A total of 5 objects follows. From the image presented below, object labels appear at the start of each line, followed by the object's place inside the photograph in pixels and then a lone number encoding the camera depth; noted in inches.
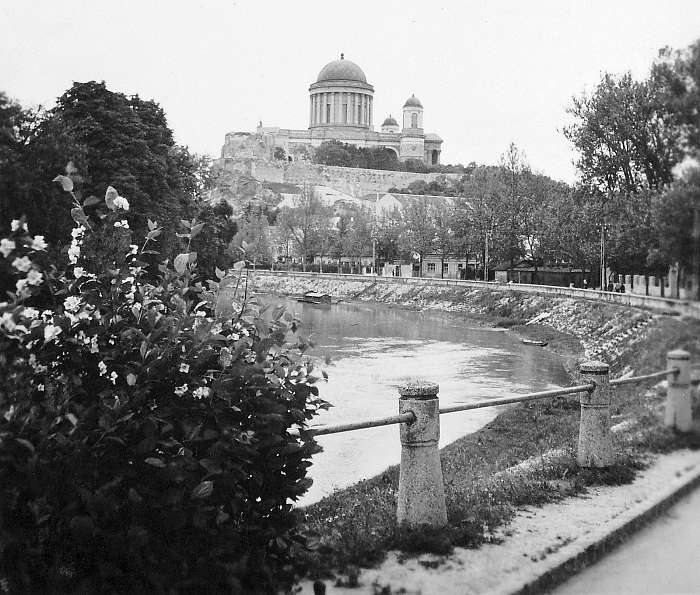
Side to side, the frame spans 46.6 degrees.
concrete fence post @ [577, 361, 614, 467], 205.9
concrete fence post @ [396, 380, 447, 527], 171.2
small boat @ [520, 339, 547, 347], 877.4
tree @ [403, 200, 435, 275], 1540.0
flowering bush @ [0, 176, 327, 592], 109.1
